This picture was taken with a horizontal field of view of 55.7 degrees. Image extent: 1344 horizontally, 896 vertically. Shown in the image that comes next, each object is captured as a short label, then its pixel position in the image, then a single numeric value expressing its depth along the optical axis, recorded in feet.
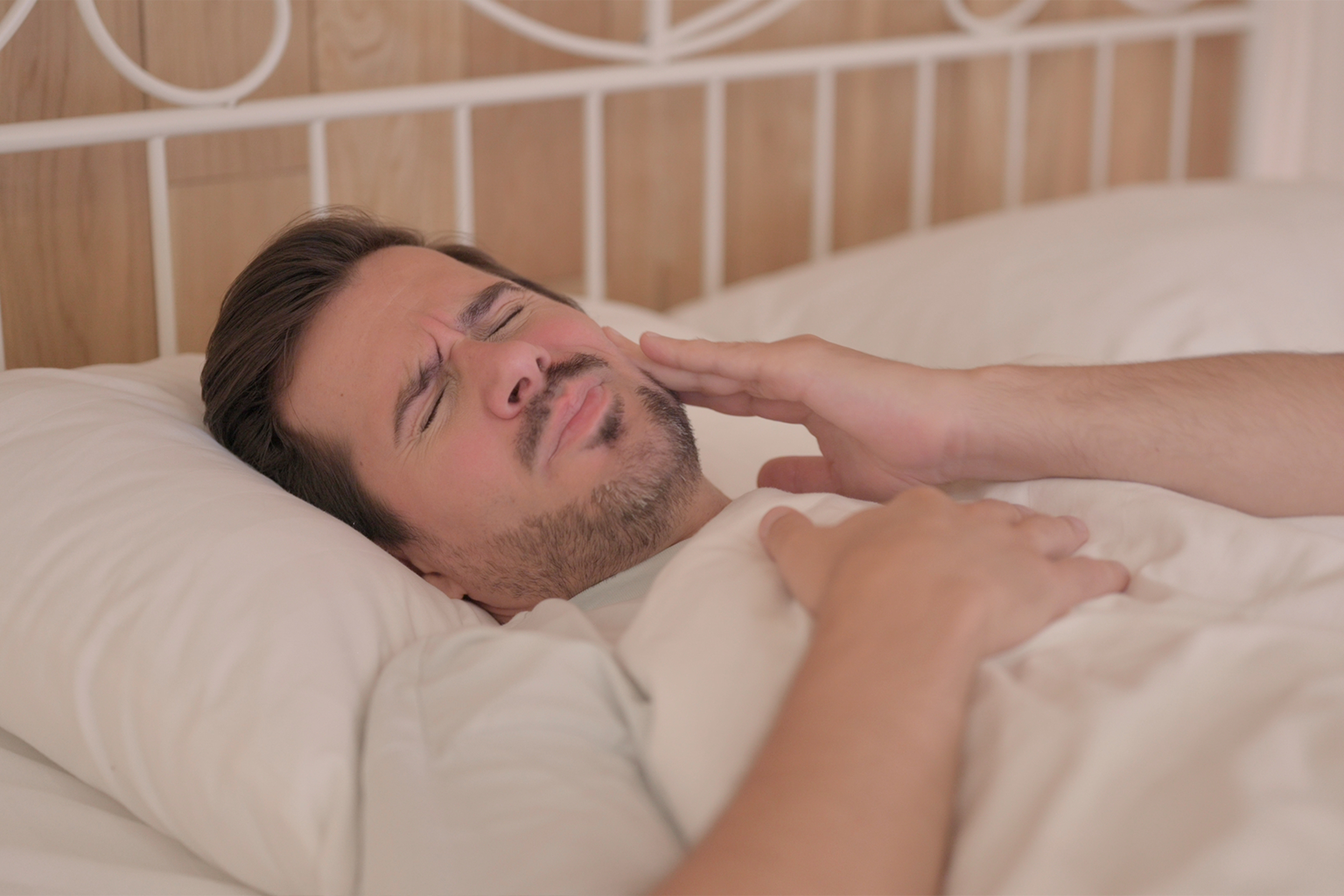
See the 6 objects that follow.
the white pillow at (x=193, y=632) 2.58
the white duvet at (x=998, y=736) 2.12
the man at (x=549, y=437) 2.66
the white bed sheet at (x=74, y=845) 2.61
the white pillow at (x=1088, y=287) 4.86
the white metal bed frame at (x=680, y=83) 4.09
